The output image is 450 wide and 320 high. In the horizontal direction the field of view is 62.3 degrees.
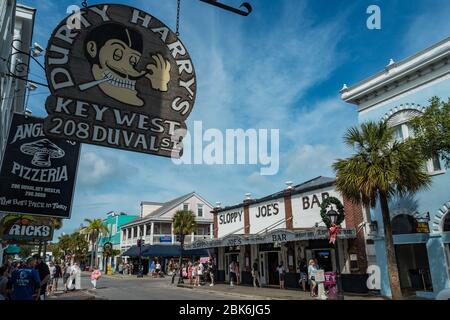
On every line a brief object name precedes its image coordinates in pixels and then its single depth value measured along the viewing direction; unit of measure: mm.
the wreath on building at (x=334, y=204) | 19661
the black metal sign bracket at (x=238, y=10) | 3963
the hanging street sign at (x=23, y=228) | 11938
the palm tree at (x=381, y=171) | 13711
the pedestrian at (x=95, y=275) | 22911
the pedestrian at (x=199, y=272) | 26969
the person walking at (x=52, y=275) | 20234
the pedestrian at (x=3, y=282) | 9031
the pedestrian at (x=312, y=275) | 16992
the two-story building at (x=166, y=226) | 49375
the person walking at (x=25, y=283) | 8383
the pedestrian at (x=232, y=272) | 25794
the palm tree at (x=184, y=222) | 36469
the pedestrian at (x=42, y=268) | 12459
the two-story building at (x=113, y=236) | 61625
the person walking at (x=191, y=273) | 28075
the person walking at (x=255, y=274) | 24328
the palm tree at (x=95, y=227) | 57034
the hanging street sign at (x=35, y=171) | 7672
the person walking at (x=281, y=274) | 22250
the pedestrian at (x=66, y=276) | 22500
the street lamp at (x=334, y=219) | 13781
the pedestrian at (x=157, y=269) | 43122
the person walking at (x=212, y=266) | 29961
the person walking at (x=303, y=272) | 20203
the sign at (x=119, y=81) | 3523
